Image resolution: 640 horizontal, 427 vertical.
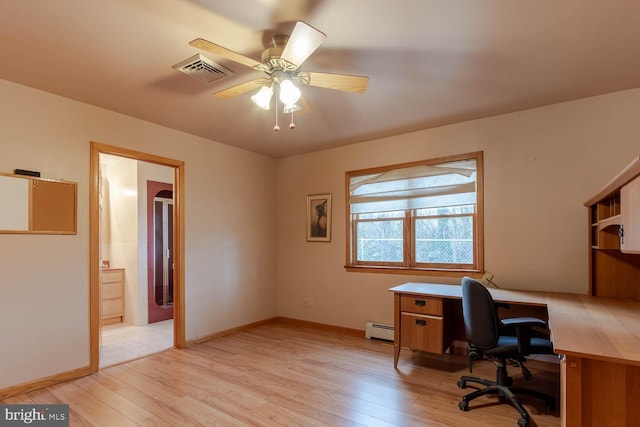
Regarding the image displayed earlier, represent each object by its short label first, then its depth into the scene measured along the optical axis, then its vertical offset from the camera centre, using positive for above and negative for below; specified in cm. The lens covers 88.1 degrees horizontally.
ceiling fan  171 +89
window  352 -2
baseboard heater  384 -138
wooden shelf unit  241 -35
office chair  221 -90
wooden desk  137 -66
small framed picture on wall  454 -4
